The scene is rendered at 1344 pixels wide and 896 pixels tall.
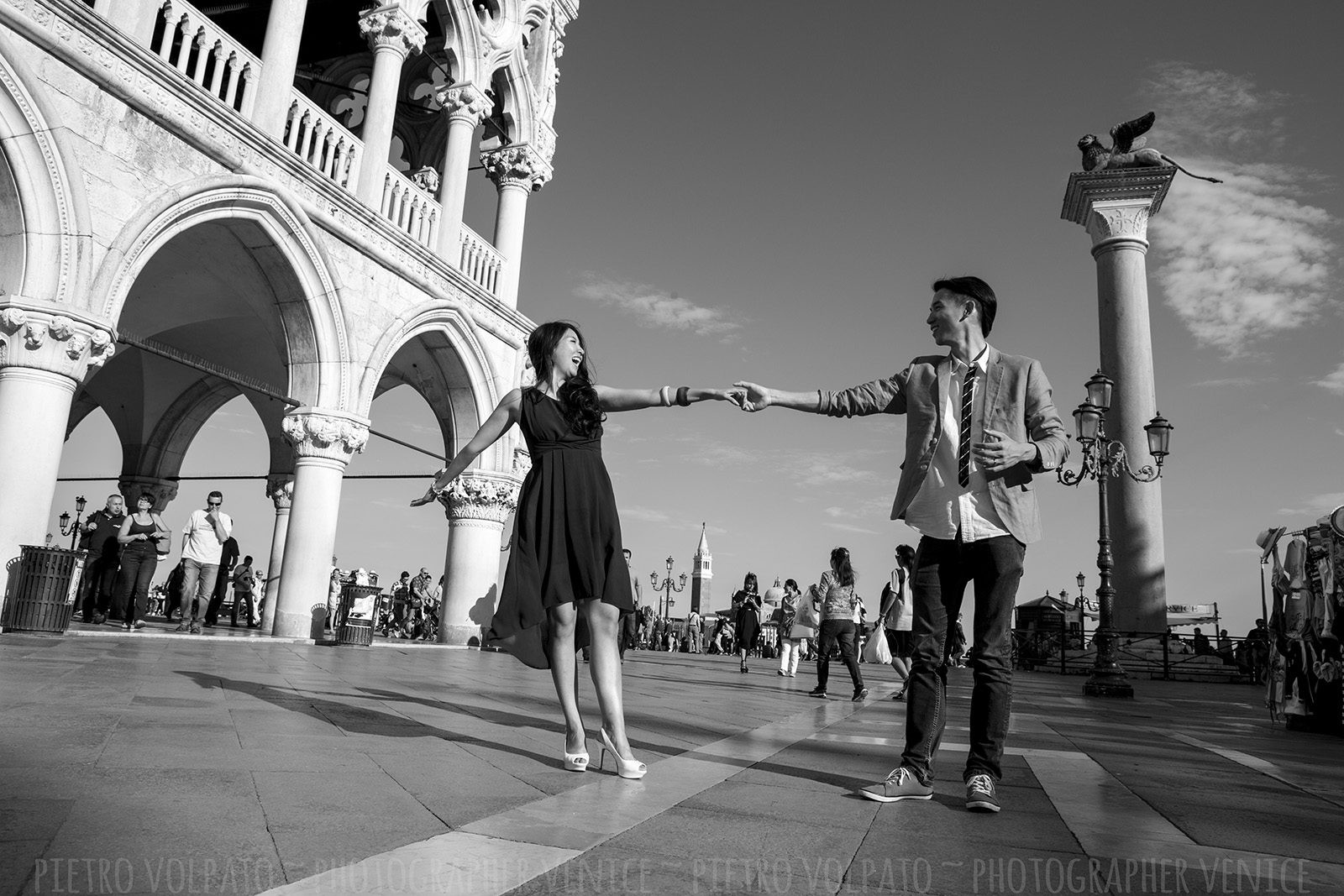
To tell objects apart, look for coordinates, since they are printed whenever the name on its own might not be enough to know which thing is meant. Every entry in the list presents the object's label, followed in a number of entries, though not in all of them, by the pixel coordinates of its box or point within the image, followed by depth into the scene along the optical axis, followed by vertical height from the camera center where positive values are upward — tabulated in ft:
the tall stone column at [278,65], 38.91 +22.51
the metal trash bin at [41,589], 28.81 -0.51
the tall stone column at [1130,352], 62.80 +20.66
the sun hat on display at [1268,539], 22.82 +2.83
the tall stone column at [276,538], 42.68 +3.06
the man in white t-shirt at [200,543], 39.68 +1.73
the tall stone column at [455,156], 50.57 +24.71
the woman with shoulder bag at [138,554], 36.99 +0.99
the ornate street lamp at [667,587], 182.46 +5.44
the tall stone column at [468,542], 53.93 +3.41
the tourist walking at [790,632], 35.67 -0.49
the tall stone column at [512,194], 57.62 +26.04
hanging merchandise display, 21.35 +0.67
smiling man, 10.36 +1.67
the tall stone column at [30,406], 28.96 +5.32
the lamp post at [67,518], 91.21 +5.88
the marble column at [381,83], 44.78 +25.12
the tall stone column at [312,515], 41.55 +3.44
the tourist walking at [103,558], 39.86 +0.81
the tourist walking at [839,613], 30.45 +0.36
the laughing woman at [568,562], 11.12 +0.55
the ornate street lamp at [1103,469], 38.88 +8.45
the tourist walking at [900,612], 28.81 +0.48
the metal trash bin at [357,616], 43.01 -1.06
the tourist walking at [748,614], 44.16 +0.22
